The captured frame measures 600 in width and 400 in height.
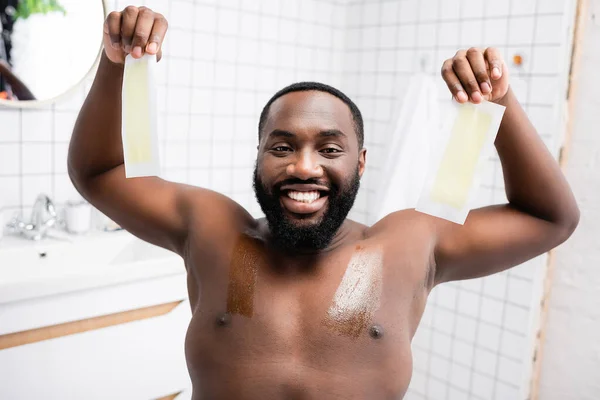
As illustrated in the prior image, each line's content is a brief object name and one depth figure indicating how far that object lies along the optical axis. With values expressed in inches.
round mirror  72.0
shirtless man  39.8
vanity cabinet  57.5
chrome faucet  73.2
